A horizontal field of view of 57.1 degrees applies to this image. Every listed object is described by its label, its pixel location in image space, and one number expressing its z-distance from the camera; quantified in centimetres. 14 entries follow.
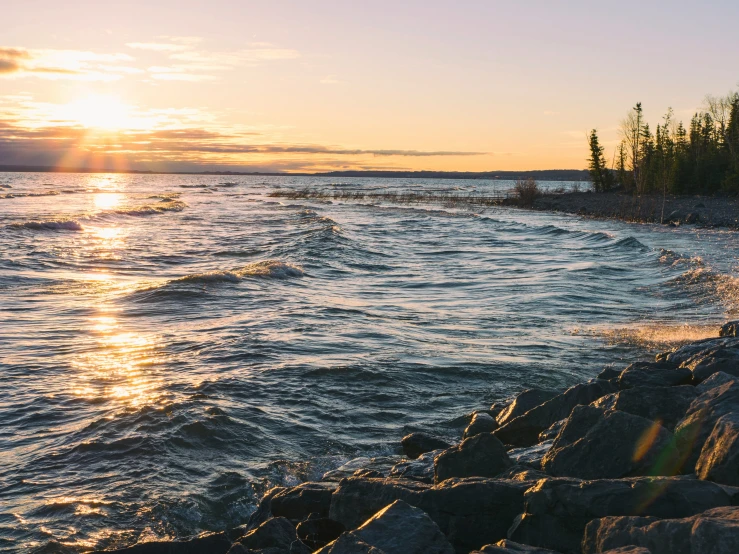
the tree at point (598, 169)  8731
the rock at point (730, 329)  1114
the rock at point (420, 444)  743
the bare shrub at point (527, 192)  7450
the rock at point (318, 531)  538
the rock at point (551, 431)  718
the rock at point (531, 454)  622
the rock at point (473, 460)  596
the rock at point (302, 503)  582
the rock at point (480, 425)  780
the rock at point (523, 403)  813
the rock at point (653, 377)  787
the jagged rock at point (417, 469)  633
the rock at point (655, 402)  633
